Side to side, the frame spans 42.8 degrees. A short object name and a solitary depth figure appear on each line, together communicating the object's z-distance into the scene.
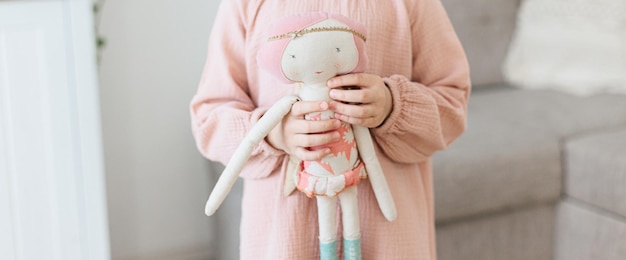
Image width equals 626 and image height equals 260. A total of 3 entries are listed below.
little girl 1.03
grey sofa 1.78
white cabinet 1.47
